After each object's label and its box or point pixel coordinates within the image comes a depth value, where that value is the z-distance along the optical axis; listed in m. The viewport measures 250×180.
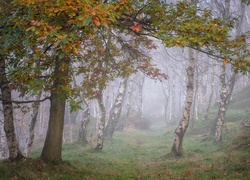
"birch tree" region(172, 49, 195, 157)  14.06
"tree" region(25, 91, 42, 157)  14.88
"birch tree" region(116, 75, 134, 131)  31.72
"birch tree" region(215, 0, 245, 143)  16.64
